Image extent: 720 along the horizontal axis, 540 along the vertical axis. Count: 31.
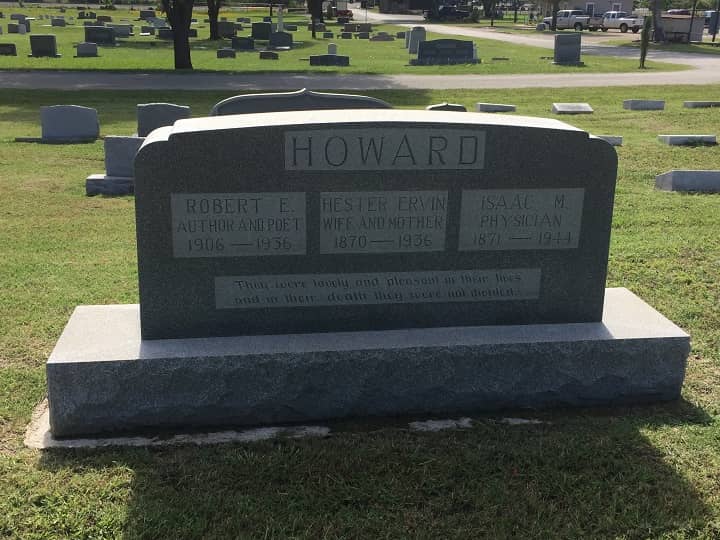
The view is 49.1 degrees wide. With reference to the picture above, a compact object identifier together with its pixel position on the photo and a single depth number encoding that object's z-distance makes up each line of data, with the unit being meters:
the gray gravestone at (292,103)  6.14
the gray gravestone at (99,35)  37.03
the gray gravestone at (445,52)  29.33
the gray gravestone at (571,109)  16.50
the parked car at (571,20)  58.97
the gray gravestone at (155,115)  11.52
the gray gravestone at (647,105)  17.08
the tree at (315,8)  51.12
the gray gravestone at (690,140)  12.61
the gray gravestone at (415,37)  35.06
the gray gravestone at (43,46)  30.70
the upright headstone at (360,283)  4.11
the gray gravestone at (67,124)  13.47
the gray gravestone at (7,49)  31.38
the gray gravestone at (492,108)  15.52
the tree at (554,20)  53.72
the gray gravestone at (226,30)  43.68
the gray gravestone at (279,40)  38.38
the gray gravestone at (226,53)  32.00
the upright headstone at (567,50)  29.11
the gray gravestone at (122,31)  42.75
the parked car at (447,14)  71.12
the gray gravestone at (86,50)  31.17
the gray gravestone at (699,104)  17.25
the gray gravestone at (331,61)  28.91
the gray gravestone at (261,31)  41.84
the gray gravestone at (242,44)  36.88
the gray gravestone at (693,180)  9.59
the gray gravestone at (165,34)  42.41
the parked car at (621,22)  57.94
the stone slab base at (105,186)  9.91
